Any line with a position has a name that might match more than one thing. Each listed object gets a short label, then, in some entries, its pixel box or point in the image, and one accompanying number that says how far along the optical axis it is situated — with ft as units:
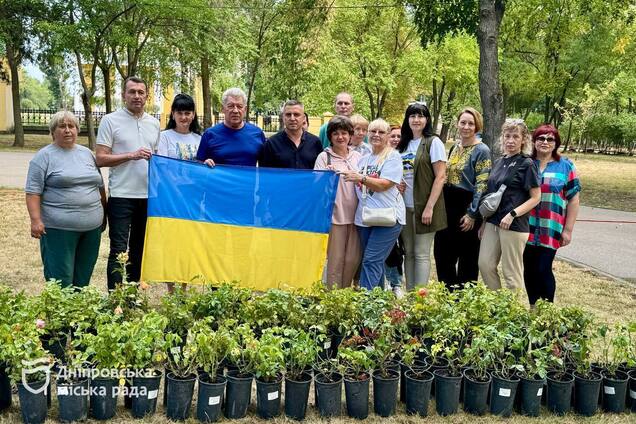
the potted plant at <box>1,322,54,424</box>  11.38
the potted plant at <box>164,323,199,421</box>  12.16
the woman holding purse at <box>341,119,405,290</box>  17.24
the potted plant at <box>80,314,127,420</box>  11.65
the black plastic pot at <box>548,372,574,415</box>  13.26
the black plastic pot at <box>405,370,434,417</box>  12.95
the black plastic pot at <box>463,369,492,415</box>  13.01
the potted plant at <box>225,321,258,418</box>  12.19
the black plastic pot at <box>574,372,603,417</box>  13.28
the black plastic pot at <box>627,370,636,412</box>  13.51
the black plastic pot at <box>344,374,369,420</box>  12.64
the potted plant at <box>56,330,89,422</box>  11.66
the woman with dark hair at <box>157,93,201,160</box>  18.10
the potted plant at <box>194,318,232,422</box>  12.12
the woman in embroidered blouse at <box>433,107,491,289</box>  18.49
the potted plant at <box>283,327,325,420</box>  12.45
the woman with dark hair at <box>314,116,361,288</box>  18.02
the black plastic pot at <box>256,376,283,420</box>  12.34
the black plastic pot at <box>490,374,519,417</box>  12.96
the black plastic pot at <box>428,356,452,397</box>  13.61
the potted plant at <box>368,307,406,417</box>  12.85
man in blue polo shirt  18.42
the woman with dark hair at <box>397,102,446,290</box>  18.29
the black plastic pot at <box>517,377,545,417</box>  13.06
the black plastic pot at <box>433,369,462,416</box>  13.03
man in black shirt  18.44
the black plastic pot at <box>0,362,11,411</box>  12.13
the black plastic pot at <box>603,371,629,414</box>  13.41
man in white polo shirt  17.46
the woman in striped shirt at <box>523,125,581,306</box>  17.88
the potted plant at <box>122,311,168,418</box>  11.78
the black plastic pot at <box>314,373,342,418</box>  12.61
